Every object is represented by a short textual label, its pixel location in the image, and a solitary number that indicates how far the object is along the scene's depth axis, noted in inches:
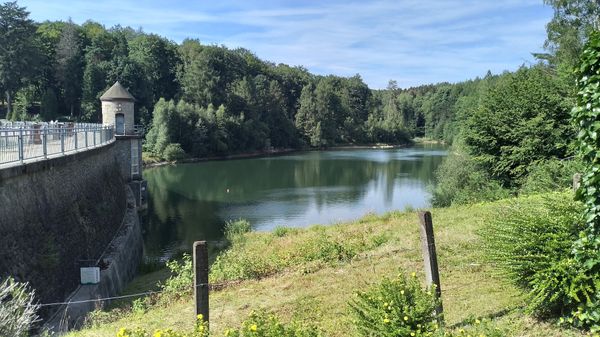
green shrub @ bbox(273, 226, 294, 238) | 710.1
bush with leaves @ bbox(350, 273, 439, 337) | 182.9
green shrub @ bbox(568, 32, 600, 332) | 193.6
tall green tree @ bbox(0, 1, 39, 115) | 2381.9
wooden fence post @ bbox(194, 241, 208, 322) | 211.5
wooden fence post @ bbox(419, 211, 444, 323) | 224.4
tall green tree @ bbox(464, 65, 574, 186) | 807.1
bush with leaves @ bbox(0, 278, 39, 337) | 200.4
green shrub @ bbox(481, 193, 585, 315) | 202.1
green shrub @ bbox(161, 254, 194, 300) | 381.9
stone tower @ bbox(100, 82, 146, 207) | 1249.4
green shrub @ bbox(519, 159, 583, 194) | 641.6
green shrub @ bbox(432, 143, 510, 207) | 864.3
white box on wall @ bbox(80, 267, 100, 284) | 510.9
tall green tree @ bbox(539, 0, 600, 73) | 1005.8
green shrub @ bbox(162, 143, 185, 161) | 2518.5
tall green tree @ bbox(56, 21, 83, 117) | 2834.6
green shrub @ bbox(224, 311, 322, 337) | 153.7
